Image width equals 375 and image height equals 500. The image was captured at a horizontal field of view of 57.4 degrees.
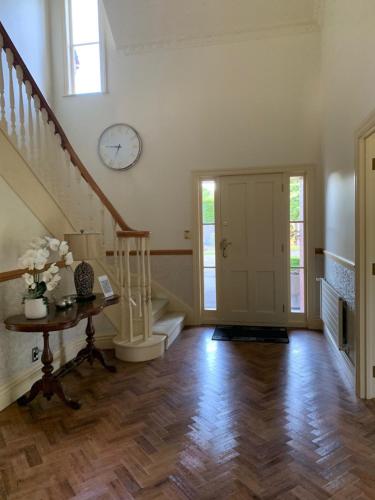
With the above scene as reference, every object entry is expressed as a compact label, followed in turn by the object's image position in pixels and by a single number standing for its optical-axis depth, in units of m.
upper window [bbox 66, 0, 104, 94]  4.71
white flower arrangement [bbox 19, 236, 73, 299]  2.46
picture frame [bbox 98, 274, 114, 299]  3.04
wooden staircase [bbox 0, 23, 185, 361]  2.72
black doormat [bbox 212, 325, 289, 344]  3.91
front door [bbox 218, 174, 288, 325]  4.30
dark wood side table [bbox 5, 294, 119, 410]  2.33
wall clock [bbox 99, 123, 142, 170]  4.51
